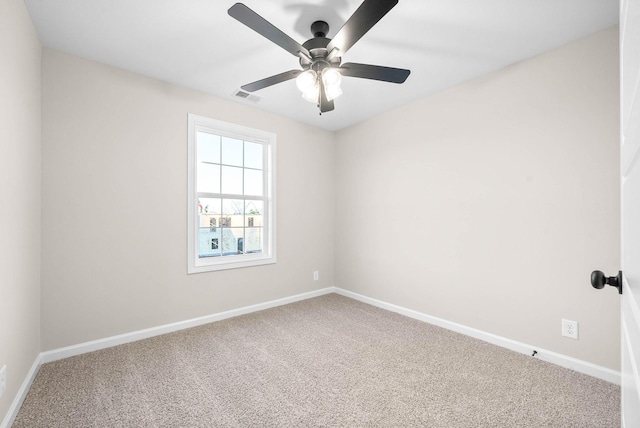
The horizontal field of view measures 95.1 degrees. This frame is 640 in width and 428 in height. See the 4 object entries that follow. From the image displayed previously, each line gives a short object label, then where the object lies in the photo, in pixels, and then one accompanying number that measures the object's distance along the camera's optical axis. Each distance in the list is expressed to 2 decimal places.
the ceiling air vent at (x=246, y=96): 3.07
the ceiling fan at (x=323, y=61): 1.55
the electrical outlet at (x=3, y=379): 1.51
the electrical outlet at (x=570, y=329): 2.17
